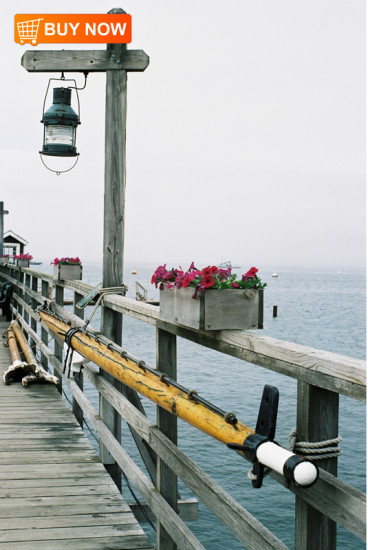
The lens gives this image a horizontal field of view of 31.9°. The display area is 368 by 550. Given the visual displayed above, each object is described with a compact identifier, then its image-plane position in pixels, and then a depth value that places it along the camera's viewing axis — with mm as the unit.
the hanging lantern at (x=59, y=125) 5328
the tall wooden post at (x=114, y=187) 4484
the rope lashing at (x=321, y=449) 1715
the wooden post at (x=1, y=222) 16500
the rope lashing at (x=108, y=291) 4359
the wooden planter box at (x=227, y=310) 2348
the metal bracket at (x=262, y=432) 1849
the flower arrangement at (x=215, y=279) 2394
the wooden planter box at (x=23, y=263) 10466
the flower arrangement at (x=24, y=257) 10477
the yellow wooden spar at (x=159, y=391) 2047
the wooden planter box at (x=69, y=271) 6109
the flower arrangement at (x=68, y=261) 6109
